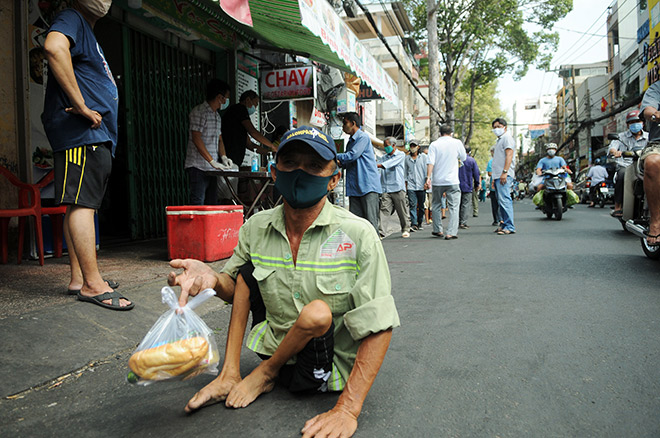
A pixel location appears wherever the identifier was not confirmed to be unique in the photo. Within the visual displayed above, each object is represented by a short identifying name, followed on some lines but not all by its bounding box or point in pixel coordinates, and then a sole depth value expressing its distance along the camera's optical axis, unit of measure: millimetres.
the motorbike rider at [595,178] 17191
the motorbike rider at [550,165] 10941
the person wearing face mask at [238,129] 6375
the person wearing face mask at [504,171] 8477
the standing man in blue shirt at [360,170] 6395
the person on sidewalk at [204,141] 5527
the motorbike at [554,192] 10570
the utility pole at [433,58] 18047
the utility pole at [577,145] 44325
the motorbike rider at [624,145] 7370
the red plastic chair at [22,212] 4359
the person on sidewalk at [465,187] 10438
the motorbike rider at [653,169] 4441
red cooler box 4633
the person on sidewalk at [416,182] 10484
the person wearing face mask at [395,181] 8688
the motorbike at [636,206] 4996
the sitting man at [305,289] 1856
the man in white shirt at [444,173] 8266
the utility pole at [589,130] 36866
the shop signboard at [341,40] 5176
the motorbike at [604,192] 16172
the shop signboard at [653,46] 20134
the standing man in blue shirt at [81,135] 3010
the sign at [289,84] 8586
